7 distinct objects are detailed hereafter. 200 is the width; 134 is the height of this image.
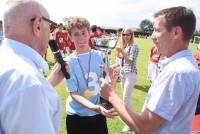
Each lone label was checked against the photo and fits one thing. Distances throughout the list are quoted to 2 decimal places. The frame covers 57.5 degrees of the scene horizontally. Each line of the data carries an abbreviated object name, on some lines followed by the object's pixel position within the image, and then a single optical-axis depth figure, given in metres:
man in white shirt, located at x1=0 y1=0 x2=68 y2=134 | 0.90
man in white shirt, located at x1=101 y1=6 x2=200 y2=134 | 1.39
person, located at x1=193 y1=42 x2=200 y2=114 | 1.79
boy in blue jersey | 2.15
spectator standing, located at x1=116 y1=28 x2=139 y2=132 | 4.08
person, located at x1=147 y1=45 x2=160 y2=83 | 5.96
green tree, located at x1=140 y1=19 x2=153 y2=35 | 52.58
